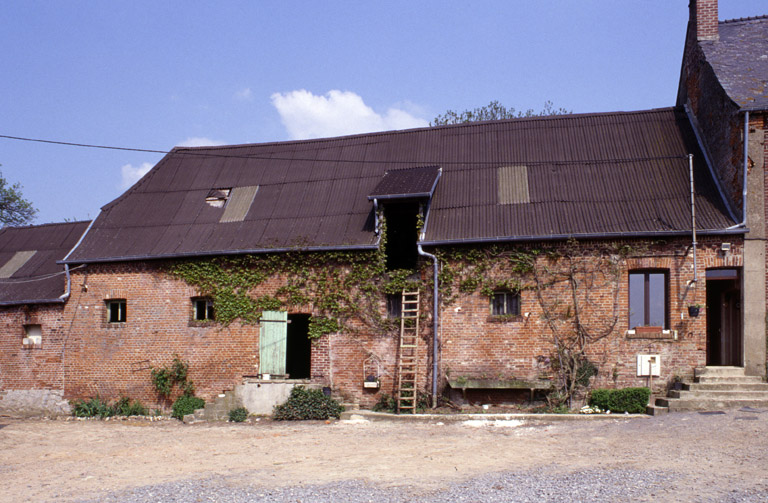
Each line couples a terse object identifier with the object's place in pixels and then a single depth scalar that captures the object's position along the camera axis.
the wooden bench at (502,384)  14.45
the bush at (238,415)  15.59
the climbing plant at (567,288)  14.45
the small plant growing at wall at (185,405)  16.39
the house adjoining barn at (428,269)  14.45
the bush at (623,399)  13.67
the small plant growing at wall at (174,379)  16.81
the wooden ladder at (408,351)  15.02
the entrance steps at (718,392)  12.95
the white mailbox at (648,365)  14.09
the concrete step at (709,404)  12.89
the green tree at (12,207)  36.34
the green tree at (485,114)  37.19
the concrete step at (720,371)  13.76
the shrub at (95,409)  17.23
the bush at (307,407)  15.29
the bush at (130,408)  17.09
